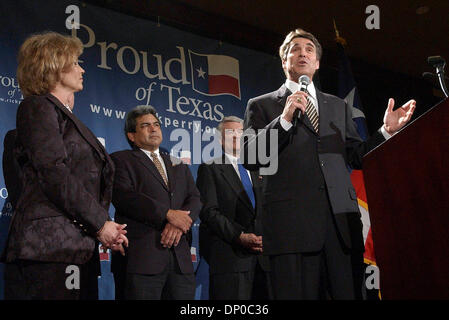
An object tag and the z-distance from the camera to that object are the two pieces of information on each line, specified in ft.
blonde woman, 5.33
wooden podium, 4.70
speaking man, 6.05
